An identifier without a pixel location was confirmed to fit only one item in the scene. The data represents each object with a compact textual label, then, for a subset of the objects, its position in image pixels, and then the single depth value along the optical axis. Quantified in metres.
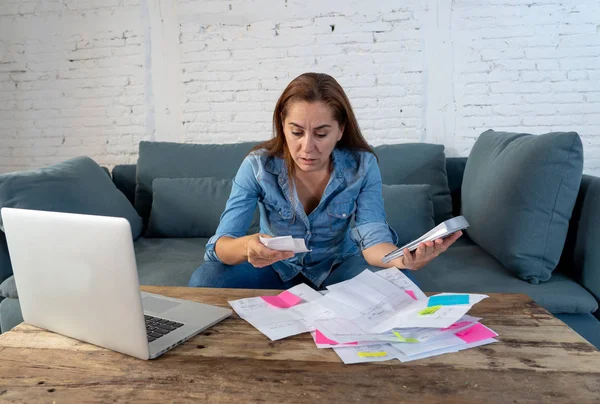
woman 1.61
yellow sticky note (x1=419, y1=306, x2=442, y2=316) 1.04
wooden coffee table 0.82
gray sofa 1.76
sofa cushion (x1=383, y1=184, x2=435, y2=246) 2.30
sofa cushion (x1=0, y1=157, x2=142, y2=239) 2.08
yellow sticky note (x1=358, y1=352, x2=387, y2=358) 0.95
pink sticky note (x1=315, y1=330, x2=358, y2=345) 1.00
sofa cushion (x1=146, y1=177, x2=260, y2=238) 2.49
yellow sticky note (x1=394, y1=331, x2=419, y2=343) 0.99
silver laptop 0.90
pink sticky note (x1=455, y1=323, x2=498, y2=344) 1.01
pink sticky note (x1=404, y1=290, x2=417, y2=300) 1.17
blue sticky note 1.07
